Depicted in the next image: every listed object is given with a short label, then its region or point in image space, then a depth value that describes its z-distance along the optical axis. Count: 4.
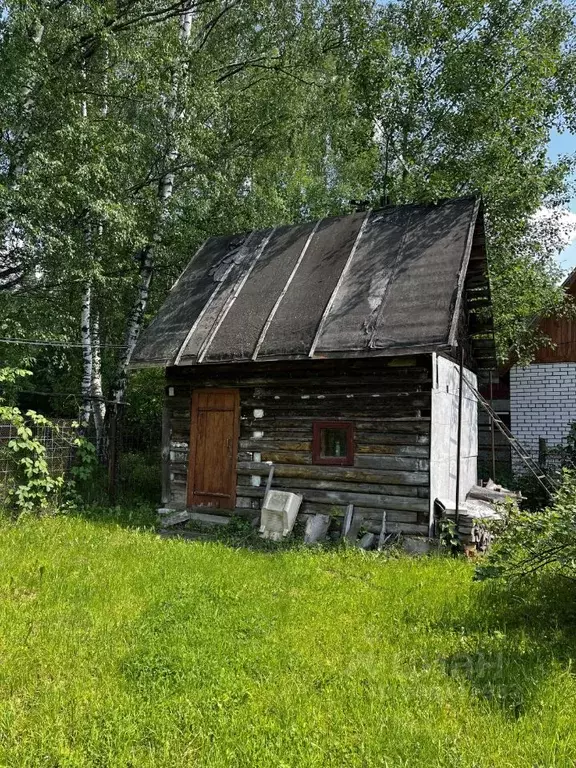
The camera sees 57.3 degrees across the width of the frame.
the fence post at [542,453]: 13.06
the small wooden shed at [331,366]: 8.09
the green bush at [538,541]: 4.64
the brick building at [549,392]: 13.63
